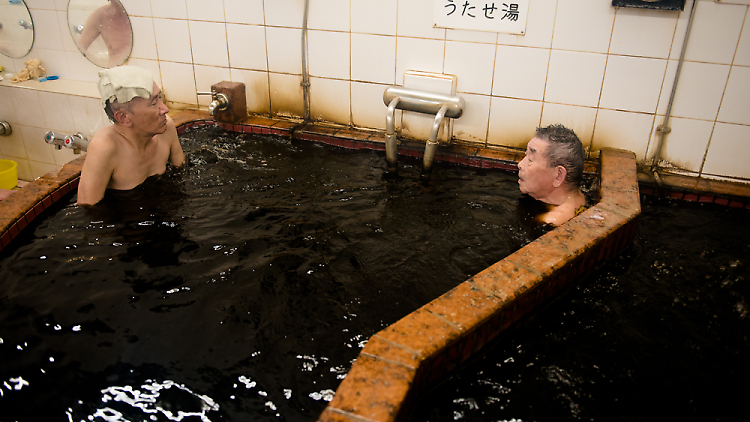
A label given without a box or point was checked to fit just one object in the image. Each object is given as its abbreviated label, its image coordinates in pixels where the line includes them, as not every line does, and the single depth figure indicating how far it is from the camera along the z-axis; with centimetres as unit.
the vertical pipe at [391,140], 400
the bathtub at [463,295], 156
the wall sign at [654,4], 341
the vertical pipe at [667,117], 346
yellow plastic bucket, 494
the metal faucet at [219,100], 473
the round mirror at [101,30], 520
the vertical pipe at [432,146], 385
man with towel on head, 320
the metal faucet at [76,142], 396
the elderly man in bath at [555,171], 314
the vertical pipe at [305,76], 453
